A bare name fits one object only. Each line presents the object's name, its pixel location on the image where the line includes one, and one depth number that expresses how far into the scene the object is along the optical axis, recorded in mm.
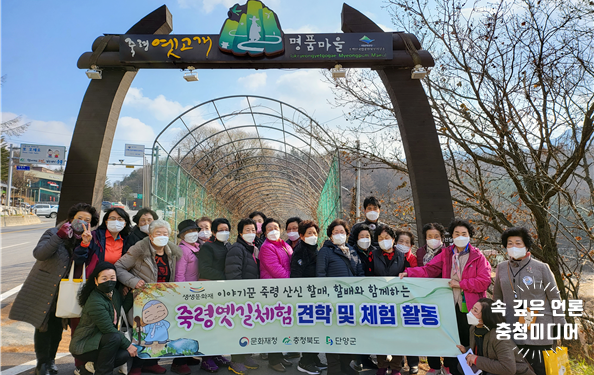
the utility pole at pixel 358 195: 9930
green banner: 3859
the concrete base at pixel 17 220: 25062
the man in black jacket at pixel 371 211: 5031
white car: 36625
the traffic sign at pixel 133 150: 35650
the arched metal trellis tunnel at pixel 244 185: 9188
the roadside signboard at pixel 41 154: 30422
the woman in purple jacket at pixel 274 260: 4254
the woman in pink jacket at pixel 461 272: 3822
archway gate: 5758
